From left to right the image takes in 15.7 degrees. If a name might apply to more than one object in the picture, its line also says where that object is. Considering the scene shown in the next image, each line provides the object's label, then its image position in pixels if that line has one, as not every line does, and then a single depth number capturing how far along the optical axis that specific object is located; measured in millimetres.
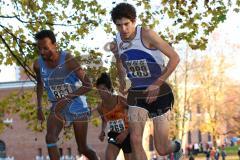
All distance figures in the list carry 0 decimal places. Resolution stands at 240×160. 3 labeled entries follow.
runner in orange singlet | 13698
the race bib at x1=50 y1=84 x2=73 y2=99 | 12161
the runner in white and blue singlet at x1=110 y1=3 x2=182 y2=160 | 10796
